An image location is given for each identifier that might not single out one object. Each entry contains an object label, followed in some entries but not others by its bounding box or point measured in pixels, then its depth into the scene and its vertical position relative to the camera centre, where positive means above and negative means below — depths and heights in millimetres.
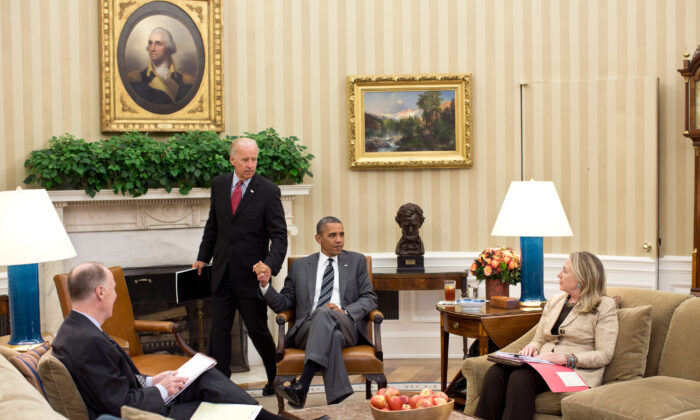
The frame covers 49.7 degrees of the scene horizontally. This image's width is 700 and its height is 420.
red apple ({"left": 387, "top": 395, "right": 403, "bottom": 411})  3170 -901
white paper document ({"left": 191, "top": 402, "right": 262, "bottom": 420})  3166 -940
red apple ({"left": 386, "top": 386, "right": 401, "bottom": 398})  3246 -877
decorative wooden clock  5715 +503
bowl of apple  3139 -914
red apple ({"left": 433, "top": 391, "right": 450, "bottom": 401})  3224 -886
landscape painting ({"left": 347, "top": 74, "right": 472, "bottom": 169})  6555 +589
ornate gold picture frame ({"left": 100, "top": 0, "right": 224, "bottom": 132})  6164 +1056
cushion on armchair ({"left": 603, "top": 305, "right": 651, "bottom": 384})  3873 -832
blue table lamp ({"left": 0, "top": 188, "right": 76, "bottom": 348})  3689 -264
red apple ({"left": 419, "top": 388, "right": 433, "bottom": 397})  3227 -875
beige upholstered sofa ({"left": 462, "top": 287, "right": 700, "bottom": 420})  3441 -950
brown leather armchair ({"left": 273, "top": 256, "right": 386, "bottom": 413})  4652 -1062
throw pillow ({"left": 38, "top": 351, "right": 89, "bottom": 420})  2811 -734
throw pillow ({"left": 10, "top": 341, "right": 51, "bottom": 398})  2922 -681
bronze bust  6277 -325
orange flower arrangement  4992 -516
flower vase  5082 -669
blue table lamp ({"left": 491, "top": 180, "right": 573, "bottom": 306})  4723 -228
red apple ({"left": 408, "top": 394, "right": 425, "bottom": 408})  3199 -901
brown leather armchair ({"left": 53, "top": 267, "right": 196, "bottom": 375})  4445 -846
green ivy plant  5727 +237
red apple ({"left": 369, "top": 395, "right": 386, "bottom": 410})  3215 -904
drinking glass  5125 -694
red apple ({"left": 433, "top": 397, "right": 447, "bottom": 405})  3184 -896
